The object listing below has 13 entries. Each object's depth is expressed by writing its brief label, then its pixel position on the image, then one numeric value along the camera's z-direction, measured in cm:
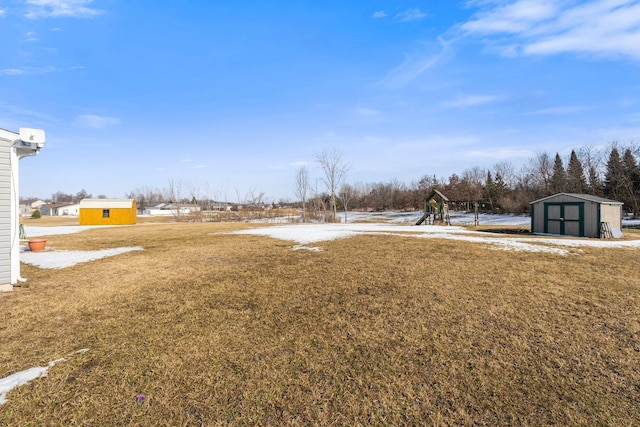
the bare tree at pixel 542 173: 4084
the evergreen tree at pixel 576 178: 3502
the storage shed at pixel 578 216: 1405
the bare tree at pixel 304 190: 4219
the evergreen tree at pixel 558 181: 3741
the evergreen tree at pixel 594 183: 3431
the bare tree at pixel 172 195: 4880
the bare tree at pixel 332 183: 3690
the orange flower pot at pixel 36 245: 1144
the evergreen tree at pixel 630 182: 2926
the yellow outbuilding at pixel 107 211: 3106
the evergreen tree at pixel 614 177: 3141
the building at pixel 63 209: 6756
